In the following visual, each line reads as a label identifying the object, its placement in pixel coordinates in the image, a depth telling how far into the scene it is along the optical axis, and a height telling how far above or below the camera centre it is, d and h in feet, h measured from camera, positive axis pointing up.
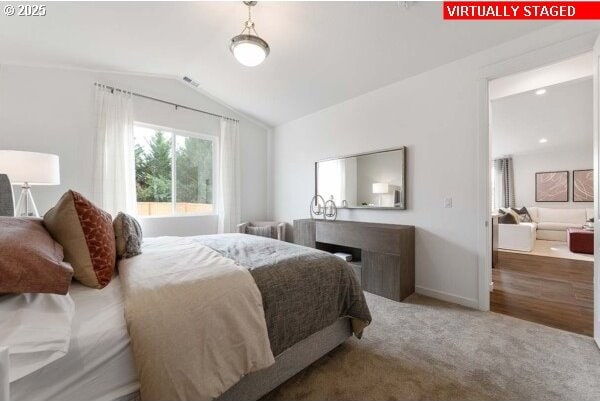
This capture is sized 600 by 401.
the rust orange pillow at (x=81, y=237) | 3.59 -0.54
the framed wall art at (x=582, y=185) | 19.71 +1.18
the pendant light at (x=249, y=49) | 6.51 +4.26
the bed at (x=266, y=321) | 2.50 -1.75
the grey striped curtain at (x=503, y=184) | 23.11 +1.59
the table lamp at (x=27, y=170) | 6.65 +0.92
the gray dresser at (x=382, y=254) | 8.32 -1.92
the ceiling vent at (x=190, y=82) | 11.88 +6.04
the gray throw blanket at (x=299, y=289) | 4.05 -1.67
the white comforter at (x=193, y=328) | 2.74 -1.62
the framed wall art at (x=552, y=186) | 20.62 +1.19
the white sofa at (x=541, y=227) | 15.56 -1.95
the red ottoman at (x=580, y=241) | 13.97 -2.45
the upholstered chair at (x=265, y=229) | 13.29 -1.56
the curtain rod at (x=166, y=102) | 10.32 +4.90
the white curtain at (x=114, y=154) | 9.93 +2.05
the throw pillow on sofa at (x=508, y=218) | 16.33 -1.26
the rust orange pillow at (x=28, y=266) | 2.44 -0.69
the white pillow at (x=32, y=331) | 2.10 -1.23
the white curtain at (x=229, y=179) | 13.39 +1.25
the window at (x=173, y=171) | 11.41 +1.57
